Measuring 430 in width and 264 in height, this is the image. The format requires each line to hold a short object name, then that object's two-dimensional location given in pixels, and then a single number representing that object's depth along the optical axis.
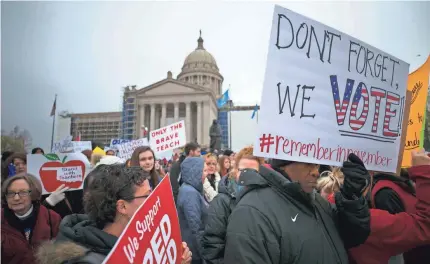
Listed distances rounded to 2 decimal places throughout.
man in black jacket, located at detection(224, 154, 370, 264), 1.52
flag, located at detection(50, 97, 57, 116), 32.06
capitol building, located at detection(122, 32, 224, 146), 57.25
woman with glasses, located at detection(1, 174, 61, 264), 2.74
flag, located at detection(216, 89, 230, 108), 34.62
